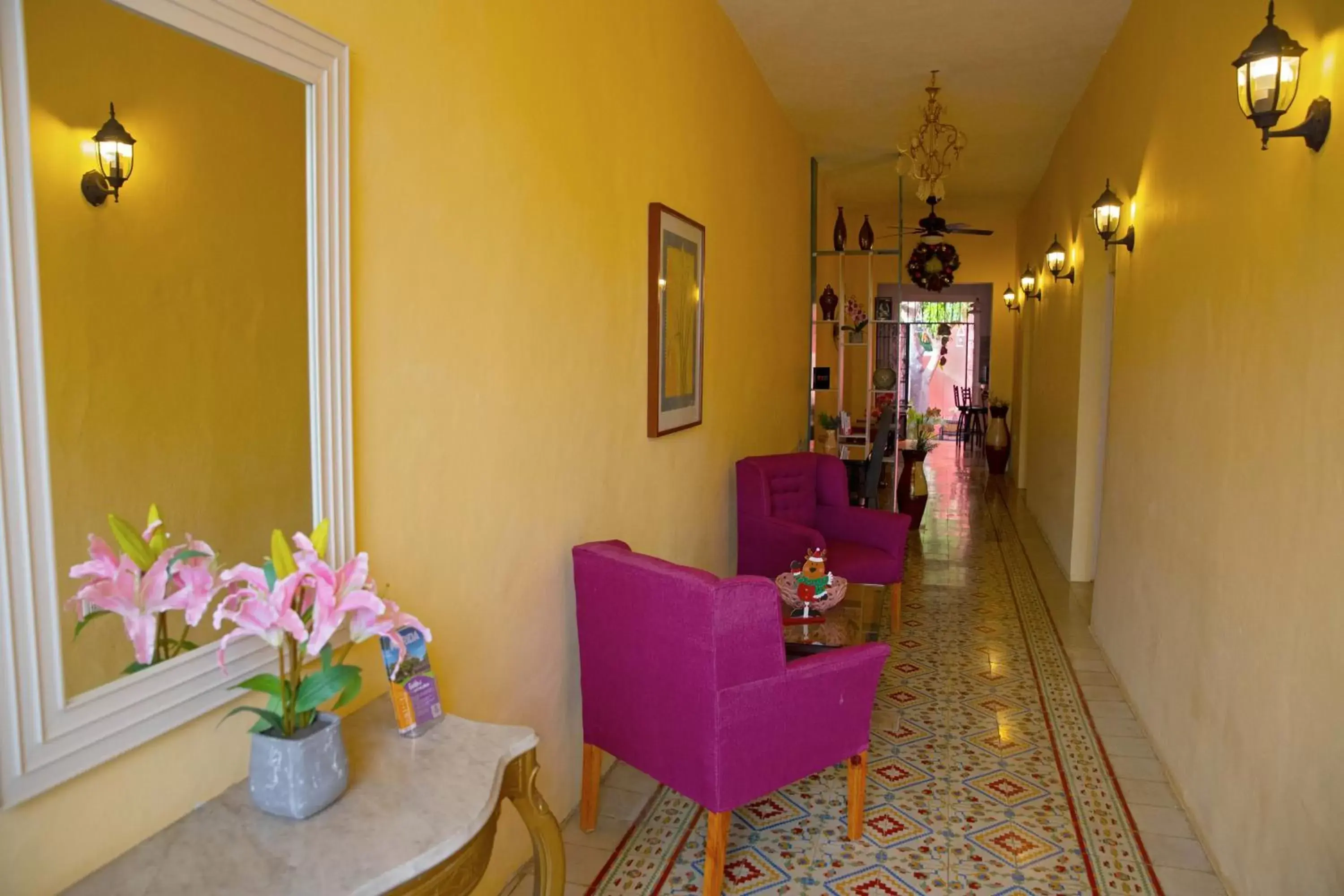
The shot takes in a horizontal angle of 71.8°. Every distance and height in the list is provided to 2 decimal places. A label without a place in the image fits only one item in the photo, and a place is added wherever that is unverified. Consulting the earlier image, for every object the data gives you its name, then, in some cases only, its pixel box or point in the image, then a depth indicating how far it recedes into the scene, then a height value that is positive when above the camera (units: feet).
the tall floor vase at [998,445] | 40.75 -3.21
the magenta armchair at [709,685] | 8.41 -3.05
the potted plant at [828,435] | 25.72 -1.90
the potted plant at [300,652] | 4.57 -1.48
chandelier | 21.25 +5.65
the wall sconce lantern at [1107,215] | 16.02 +2.74
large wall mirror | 4.10 +0.20
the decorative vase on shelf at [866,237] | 25.48 +3.68
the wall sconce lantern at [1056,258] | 23.99 +2.97
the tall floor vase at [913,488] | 26.96 -3.41
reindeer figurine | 13.09 -2.99
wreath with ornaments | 28.17 +3.28
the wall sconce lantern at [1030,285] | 32.40 +3.14
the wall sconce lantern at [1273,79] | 7.54 +2.42
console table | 4.34 -2.38
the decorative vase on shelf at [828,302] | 27.66 +2.05
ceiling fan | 23.65 +3.73
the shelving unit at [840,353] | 26.37 +0.63
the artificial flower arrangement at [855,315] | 26.14 +1.72
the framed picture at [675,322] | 12.38 +0.69
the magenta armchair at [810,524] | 16.14 -2.82
